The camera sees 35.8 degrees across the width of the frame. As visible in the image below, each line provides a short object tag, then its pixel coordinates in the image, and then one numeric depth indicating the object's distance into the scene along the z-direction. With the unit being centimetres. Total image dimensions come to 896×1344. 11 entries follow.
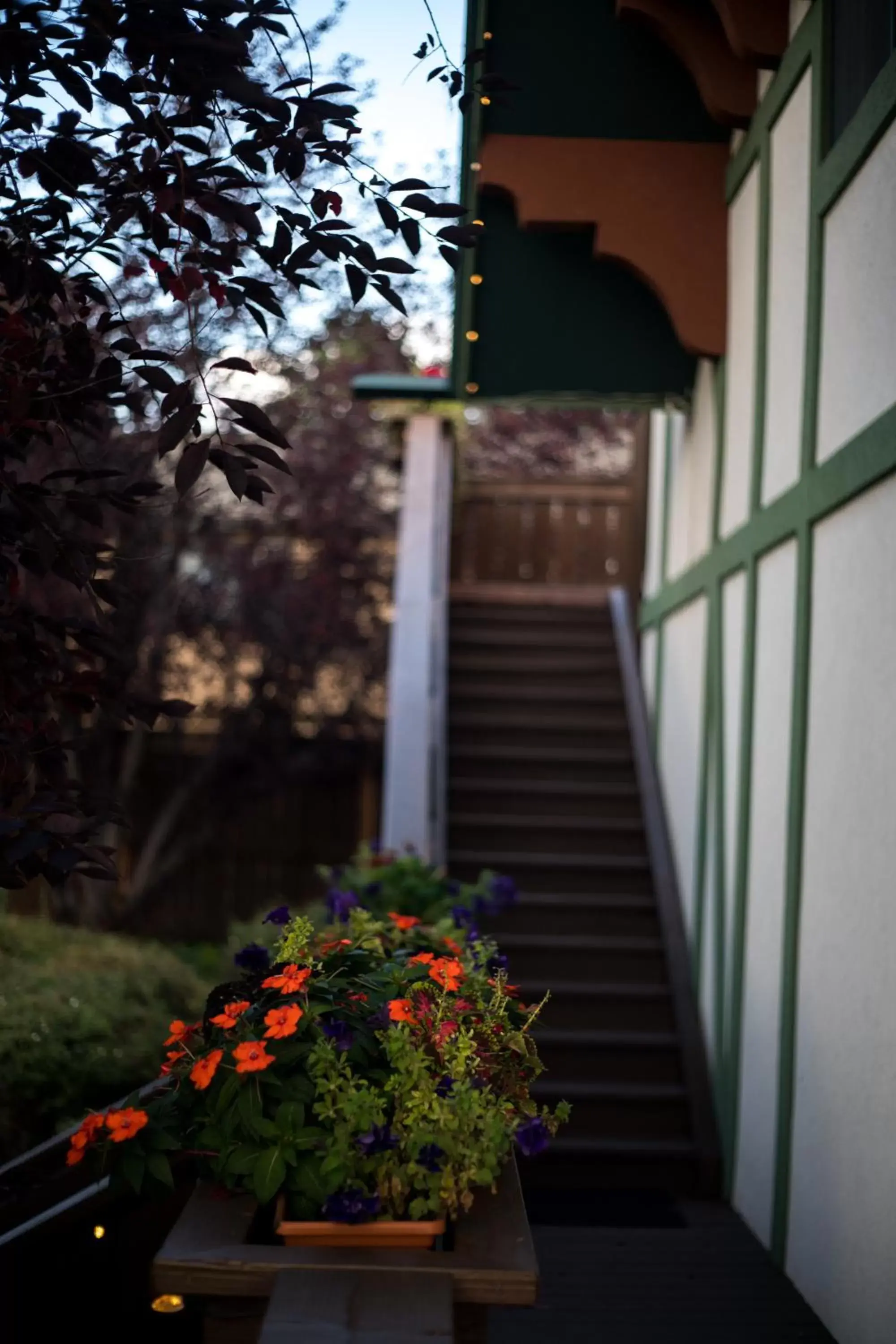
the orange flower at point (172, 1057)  265
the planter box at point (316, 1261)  219
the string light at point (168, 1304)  250
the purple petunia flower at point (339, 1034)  253
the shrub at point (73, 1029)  414
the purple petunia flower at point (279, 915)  320
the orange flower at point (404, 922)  363
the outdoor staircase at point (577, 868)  526
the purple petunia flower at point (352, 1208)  230
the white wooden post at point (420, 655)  625
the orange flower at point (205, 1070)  242
